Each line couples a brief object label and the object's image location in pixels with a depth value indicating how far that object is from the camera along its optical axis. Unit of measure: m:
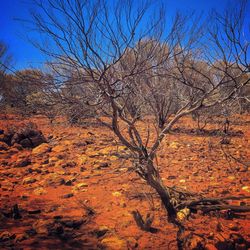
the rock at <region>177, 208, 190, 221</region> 3.33
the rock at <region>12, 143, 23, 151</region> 7.29
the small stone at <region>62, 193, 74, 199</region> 4.21
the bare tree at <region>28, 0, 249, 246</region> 2.98
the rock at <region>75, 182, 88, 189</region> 4.65
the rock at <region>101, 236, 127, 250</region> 2.73
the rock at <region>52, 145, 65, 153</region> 7.12
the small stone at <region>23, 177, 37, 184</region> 4.88
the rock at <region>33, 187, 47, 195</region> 4.38
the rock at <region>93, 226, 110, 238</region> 3.00
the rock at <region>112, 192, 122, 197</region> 4.20
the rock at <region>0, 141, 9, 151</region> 7.16
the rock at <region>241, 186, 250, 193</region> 4.35
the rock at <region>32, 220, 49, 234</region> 2.96
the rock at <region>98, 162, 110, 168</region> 5.81
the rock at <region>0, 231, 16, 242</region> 2.74
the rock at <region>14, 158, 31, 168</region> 5.83
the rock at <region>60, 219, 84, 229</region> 3.19
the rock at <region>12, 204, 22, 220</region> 3.34
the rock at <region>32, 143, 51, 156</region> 6.97
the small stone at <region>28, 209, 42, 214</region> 3.57
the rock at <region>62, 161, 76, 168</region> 5.87
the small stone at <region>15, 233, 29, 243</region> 2.74
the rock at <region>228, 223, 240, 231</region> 3.12
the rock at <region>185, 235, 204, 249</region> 2.73
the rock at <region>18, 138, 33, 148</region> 7.48
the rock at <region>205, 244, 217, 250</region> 2.76
